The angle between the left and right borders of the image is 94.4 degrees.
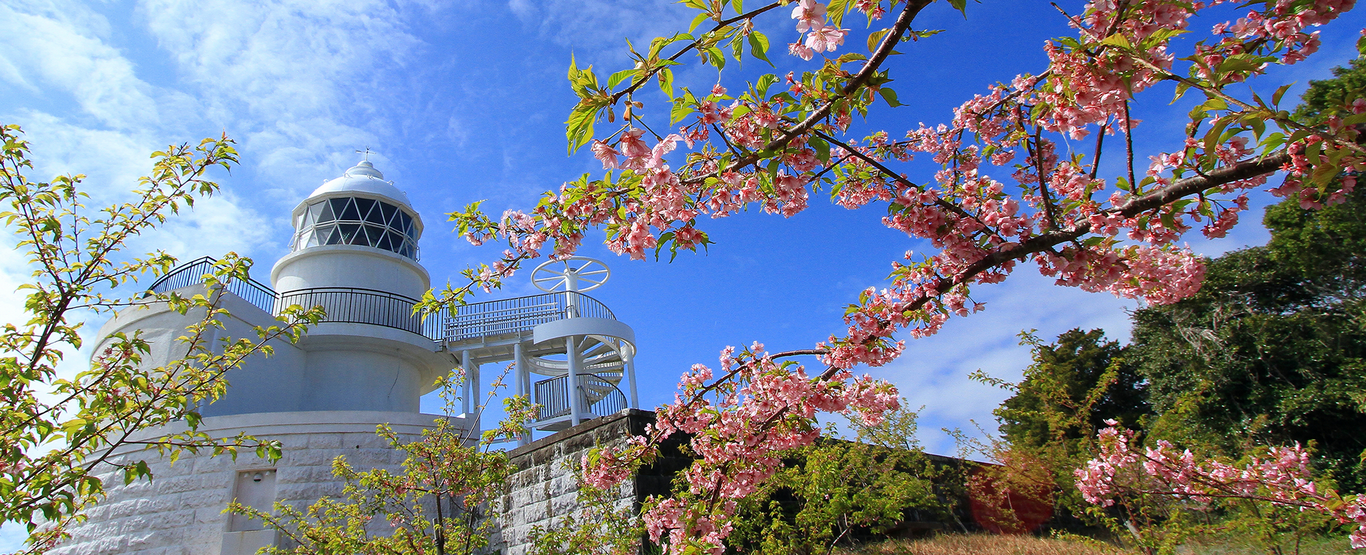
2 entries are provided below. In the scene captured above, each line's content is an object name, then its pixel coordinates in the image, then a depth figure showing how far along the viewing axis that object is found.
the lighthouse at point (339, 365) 7.61
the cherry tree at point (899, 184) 1.82
